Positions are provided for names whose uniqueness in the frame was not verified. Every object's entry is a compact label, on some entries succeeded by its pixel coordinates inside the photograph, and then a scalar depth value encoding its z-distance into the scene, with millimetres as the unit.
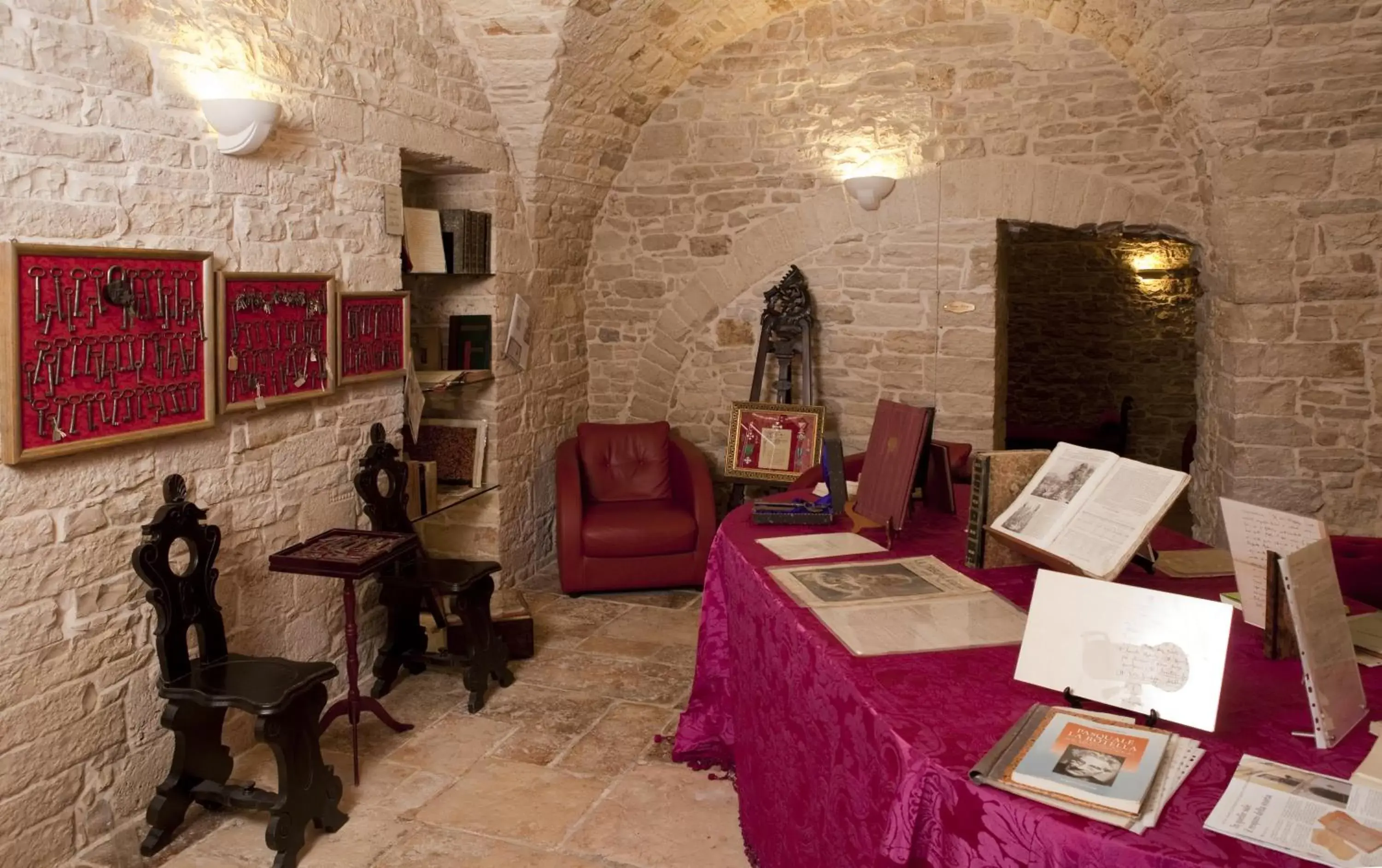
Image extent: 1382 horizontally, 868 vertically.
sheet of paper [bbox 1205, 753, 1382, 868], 1393
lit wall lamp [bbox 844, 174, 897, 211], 5590
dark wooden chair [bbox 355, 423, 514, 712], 4043
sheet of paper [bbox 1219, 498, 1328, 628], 2023
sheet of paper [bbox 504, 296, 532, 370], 5407
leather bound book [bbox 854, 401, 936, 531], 3000
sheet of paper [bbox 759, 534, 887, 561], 2965
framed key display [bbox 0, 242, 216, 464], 2674
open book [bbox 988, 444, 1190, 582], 2299
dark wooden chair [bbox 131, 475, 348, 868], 2943
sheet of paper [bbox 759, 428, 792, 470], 5777
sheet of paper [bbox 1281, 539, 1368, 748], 1694
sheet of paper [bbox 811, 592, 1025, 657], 2219
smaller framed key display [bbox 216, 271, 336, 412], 3434
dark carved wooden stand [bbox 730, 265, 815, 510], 5902
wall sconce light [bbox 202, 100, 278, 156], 3256
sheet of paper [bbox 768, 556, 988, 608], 2547
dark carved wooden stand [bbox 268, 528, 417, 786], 3408
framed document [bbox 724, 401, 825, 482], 5719
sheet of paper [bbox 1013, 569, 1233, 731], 1782
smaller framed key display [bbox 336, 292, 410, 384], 4070
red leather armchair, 5348
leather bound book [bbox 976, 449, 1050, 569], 2703
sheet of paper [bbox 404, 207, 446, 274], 4793
